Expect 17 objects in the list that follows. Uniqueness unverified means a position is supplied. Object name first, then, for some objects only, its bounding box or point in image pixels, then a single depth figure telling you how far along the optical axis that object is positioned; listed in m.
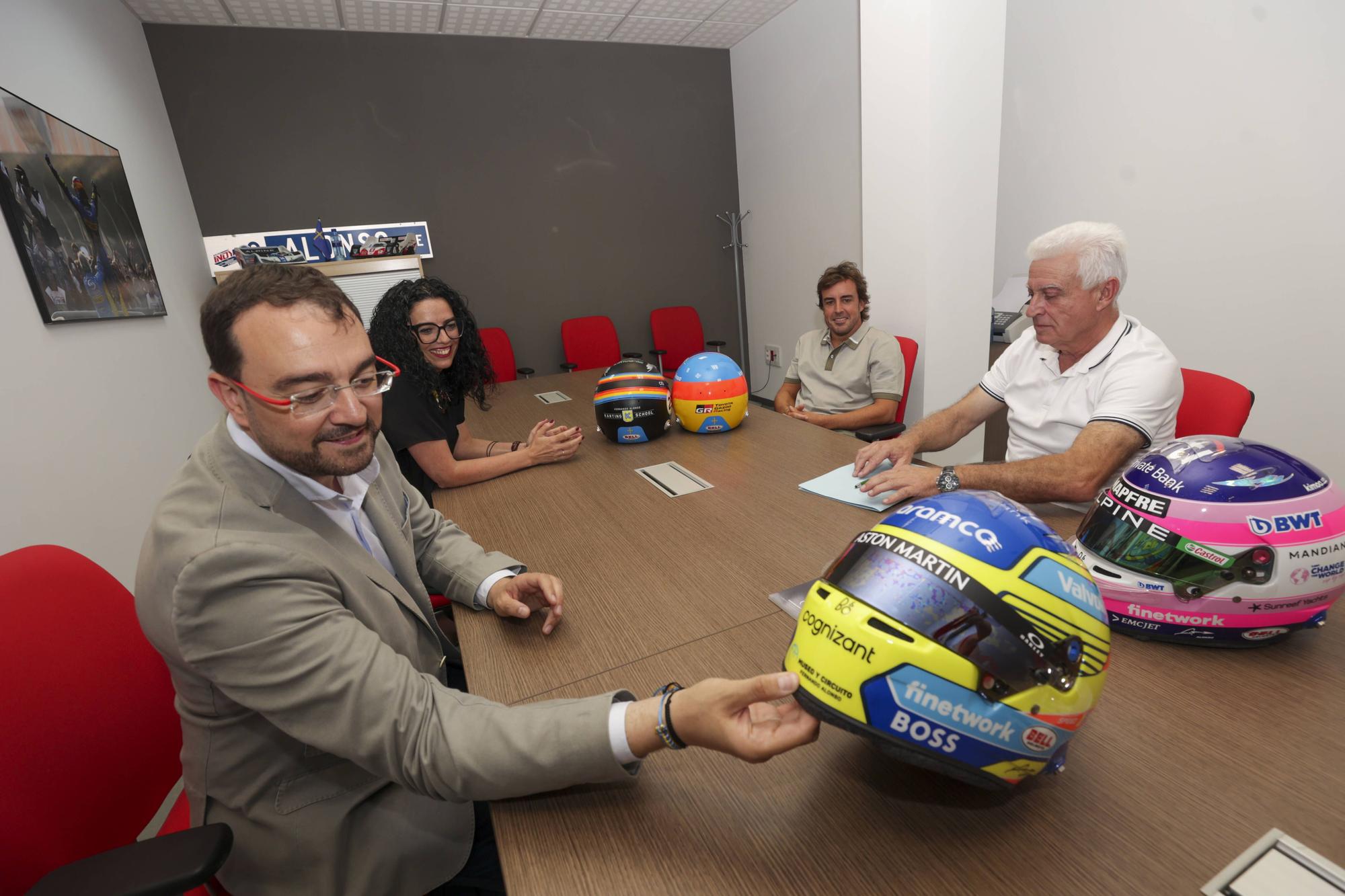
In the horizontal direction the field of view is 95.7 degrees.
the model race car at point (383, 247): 4.80
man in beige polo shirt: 3.05
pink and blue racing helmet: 0.87
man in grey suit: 0.77
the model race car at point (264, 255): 4.40
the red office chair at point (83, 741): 0.81
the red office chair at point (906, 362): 2.79
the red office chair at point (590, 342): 5.41
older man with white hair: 1.60
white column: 3.06
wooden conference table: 0.65
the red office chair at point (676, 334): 5.69
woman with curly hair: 1.93
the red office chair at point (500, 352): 5.10
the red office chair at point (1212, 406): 1.66
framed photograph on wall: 2.21
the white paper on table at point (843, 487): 1.59
